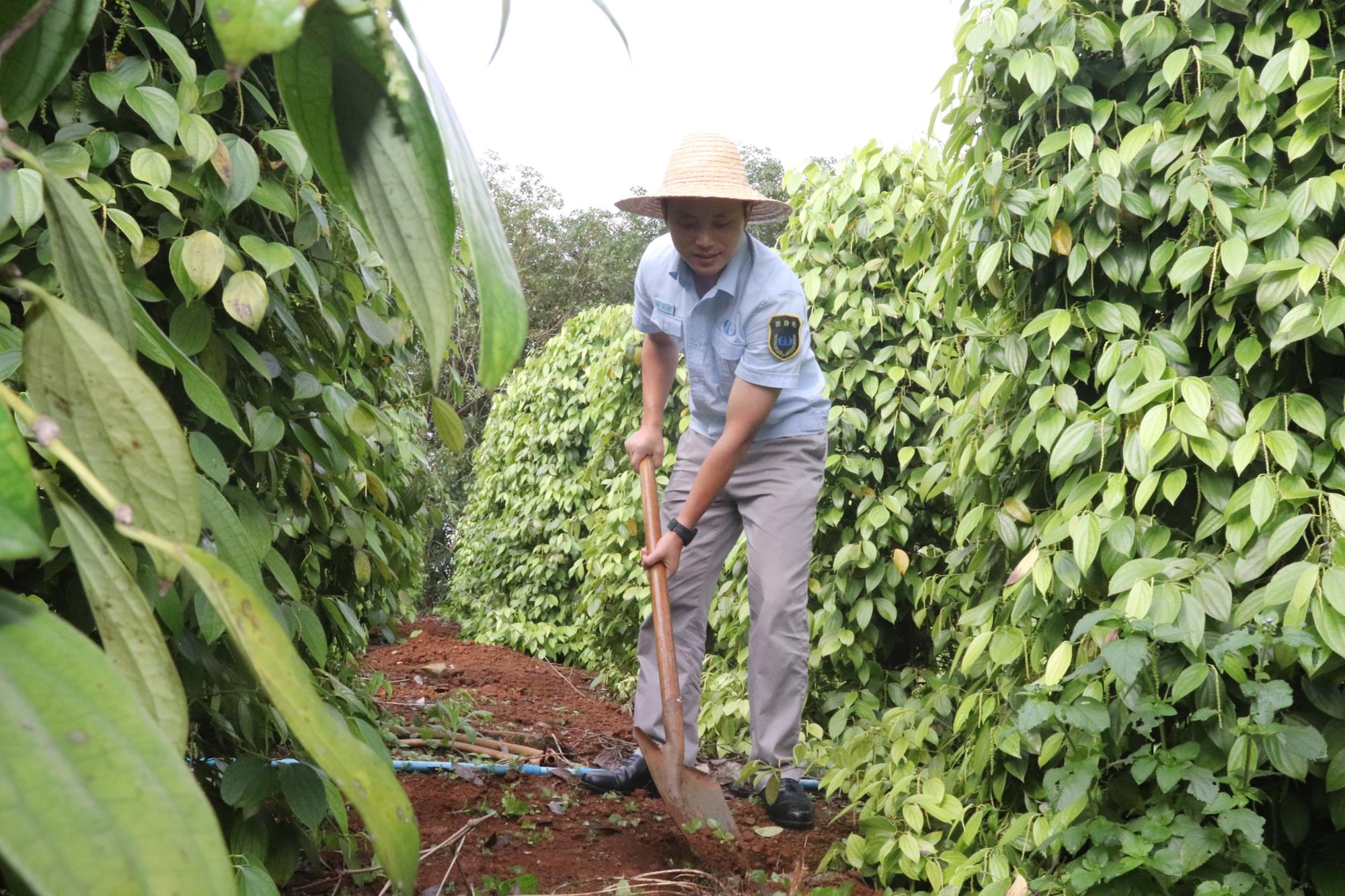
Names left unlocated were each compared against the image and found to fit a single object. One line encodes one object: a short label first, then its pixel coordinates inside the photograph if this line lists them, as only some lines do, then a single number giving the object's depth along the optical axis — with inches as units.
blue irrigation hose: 111.3
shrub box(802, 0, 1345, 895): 66.1
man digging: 106.6
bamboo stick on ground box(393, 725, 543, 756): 124.0
